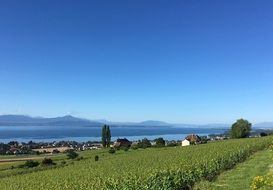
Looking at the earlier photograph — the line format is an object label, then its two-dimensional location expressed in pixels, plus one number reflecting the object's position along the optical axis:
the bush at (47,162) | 35.18
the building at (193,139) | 61.56
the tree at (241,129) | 61.86
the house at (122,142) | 65.93
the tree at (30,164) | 35.14
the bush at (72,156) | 42.29
